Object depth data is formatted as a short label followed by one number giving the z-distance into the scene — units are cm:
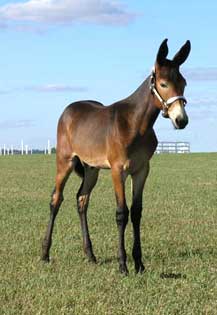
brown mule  827
